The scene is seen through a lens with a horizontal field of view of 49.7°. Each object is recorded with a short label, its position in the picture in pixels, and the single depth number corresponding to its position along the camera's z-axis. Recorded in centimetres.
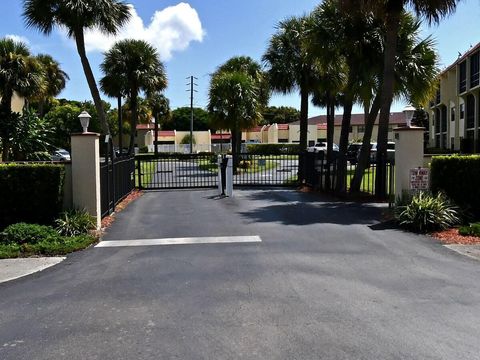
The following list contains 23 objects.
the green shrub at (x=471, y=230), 976
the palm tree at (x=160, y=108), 5727
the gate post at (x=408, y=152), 1213
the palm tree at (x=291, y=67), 2261
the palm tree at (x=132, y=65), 3055
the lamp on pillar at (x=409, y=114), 1280
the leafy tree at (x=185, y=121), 10446
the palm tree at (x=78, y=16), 2077
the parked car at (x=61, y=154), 3577
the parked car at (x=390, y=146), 3687
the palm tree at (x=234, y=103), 2994
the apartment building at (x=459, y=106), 3669
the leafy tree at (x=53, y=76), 4366
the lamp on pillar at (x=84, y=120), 1150
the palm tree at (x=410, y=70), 1631
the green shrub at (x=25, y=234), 923
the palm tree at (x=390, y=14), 1408
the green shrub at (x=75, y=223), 1001
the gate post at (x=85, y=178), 1079
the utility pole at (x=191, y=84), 6794
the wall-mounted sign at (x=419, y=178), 1173
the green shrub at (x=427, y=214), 1035
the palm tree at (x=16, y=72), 2295
